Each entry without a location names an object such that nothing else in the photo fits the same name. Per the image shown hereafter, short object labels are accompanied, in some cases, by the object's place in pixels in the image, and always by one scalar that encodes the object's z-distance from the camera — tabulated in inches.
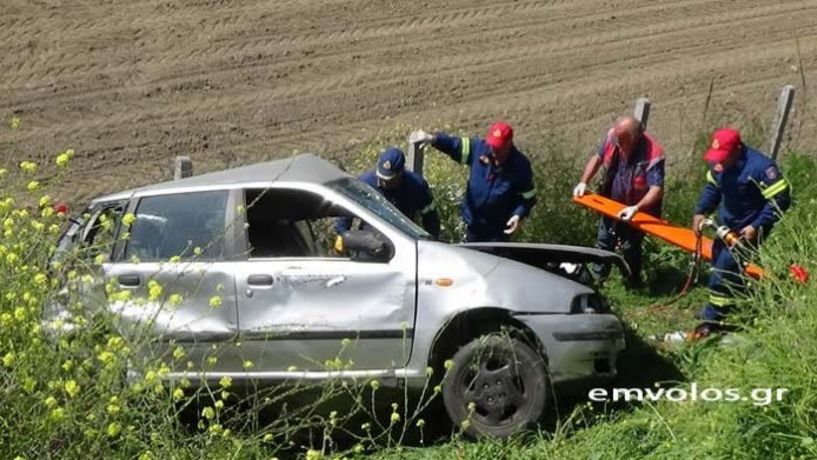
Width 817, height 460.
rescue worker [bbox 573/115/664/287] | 775.7
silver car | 593.3
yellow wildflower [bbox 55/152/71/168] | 413.1
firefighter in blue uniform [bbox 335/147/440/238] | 704.4
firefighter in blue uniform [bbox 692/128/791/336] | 680.4
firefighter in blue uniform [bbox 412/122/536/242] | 755.4
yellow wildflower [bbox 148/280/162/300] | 378.6
